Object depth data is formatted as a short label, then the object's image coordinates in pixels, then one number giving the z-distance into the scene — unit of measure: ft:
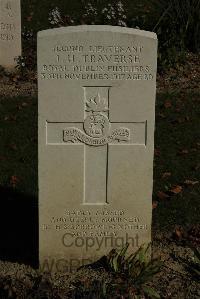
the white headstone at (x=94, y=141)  15.35
